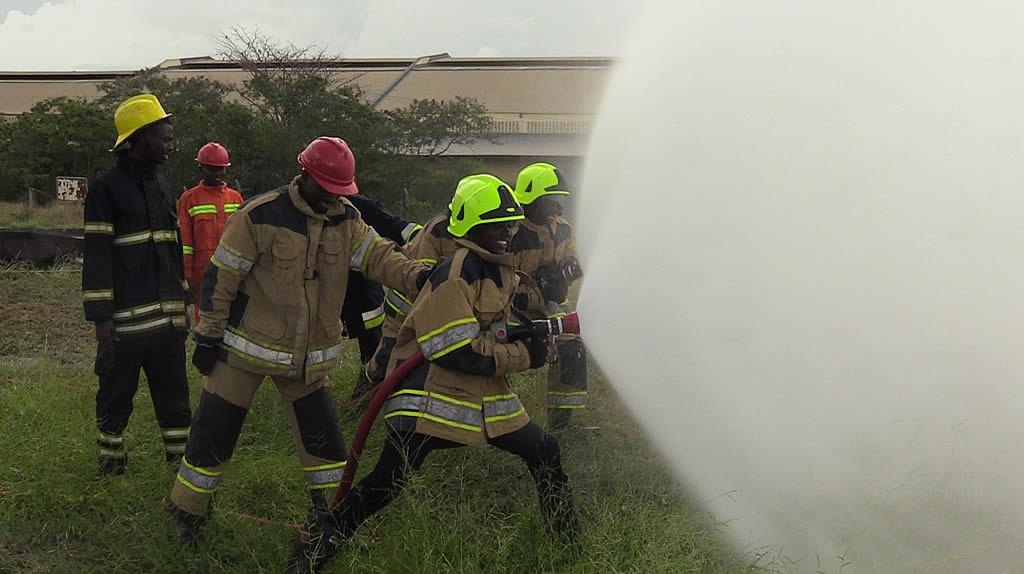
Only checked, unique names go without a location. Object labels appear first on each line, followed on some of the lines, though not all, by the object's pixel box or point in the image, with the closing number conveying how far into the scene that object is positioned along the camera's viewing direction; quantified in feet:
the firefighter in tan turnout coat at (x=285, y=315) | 11.39
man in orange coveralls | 20.36
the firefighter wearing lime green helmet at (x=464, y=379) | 10.56
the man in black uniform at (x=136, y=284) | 13.55
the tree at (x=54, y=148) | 72.28
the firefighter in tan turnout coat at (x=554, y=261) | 16.35
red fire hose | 10.94
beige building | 106.66
